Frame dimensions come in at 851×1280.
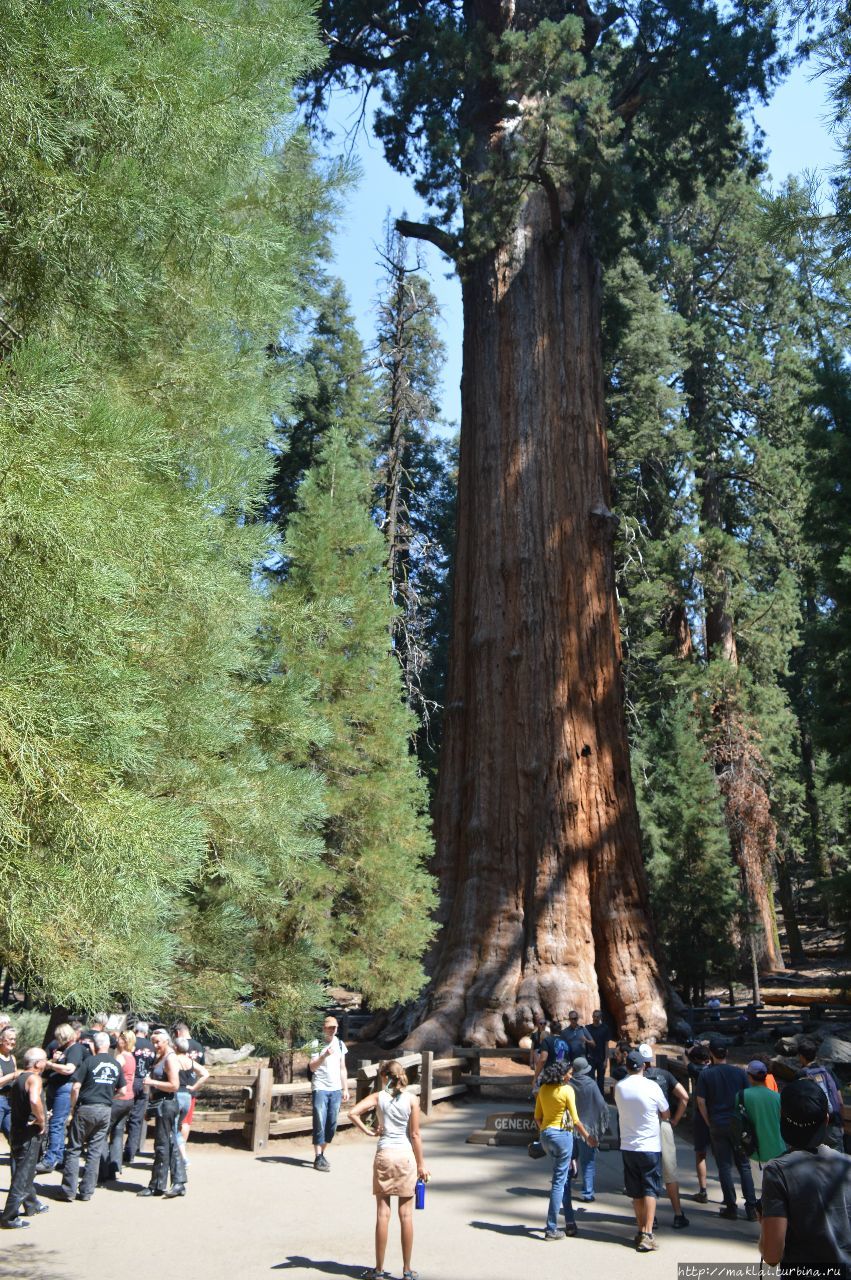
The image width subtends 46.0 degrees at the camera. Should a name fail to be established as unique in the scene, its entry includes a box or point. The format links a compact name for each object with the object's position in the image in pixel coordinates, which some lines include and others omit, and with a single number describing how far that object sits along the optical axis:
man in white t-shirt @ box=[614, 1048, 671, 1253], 6.34
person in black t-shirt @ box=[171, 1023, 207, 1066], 8.77
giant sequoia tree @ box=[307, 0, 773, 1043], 13.02
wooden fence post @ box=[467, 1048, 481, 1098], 11.85
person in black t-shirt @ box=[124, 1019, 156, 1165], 9.16
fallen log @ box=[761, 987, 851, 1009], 20.66
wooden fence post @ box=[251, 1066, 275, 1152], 9.52
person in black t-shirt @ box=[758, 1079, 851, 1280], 3.24
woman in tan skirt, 5.67
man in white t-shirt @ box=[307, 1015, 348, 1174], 8.80
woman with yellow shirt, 6.56
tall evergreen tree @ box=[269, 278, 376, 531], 26.42
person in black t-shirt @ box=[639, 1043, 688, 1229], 6.77
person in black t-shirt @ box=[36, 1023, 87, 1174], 8.41
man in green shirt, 6.32
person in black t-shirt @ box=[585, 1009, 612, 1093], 10.82
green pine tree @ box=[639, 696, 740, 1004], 19.55
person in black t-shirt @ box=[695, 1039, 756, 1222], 7.12
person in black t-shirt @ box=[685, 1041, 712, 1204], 7.57
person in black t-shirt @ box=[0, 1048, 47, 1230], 6.87
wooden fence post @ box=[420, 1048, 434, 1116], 10.88
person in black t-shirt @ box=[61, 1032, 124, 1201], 7.67
